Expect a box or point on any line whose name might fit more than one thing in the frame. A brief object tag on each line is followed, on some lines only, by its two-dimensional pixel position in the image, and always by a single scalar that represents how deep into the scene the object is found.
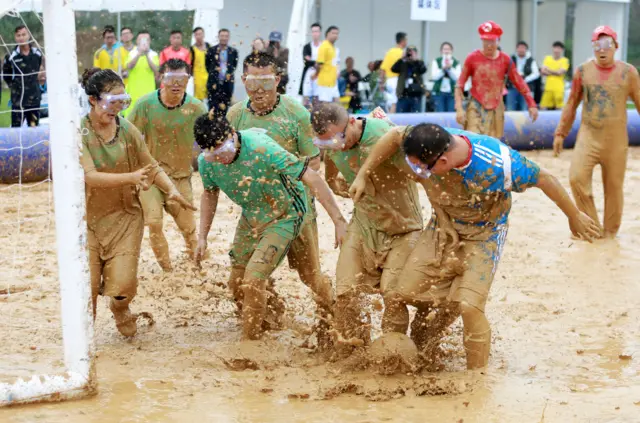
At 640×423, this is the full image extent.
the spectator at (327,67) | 16.75
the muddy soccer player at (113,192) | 6.17
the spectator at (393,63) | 17.66
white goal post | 5.04
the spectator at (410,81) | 17.42
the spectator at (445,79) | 18.38
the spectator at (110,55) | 15.30
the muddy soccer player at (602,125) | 9.60
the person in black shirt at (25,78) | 10.25
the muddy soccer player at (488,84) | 11.99
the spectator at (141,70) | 15.29
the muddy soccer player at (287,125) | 6.63
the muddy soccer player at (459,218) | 5.37
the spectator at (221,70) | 13.82
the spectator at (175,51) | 14.88
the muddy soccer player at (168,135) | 8.06
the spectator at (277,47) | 14.27
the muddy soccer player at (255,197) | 5.92
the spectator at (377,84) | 18.53
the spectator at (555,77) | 19.75
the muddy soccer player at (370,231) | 6.00
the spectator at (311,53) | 16.69
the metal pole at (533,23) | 21.66
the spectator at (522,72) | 19.45
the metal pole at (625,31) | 23.78
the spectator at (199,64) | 14.95
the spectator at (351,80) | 17.89
